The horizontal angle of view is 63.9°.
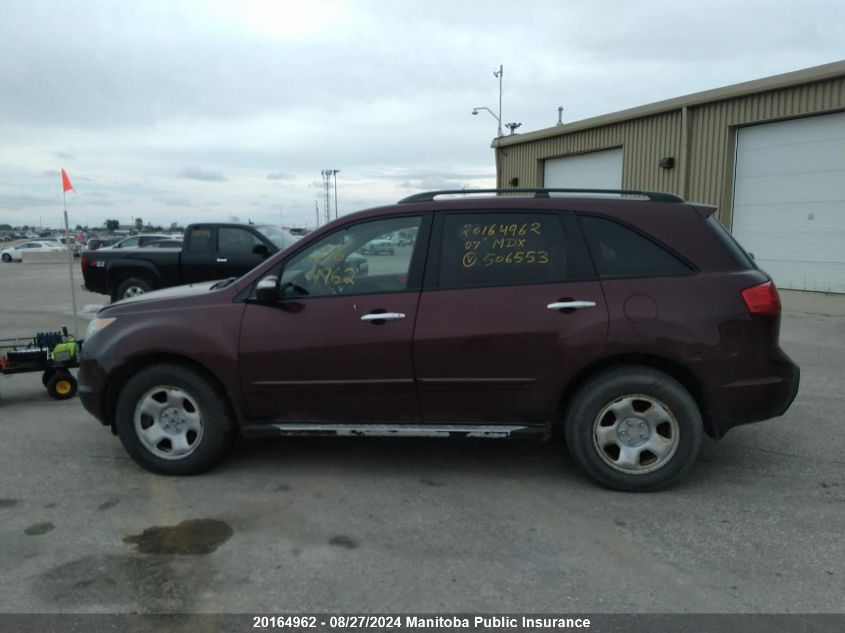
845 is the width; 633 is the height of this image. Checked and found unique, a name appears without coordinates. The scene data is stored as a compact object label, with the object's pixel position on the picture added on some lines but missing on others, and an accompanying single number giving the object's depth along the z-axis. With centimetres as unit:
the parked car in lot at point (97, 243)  3797
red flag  852
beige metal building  1445
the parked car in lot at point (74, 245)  4678
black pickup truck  1088
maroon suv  391
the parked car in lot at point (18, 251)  4119
